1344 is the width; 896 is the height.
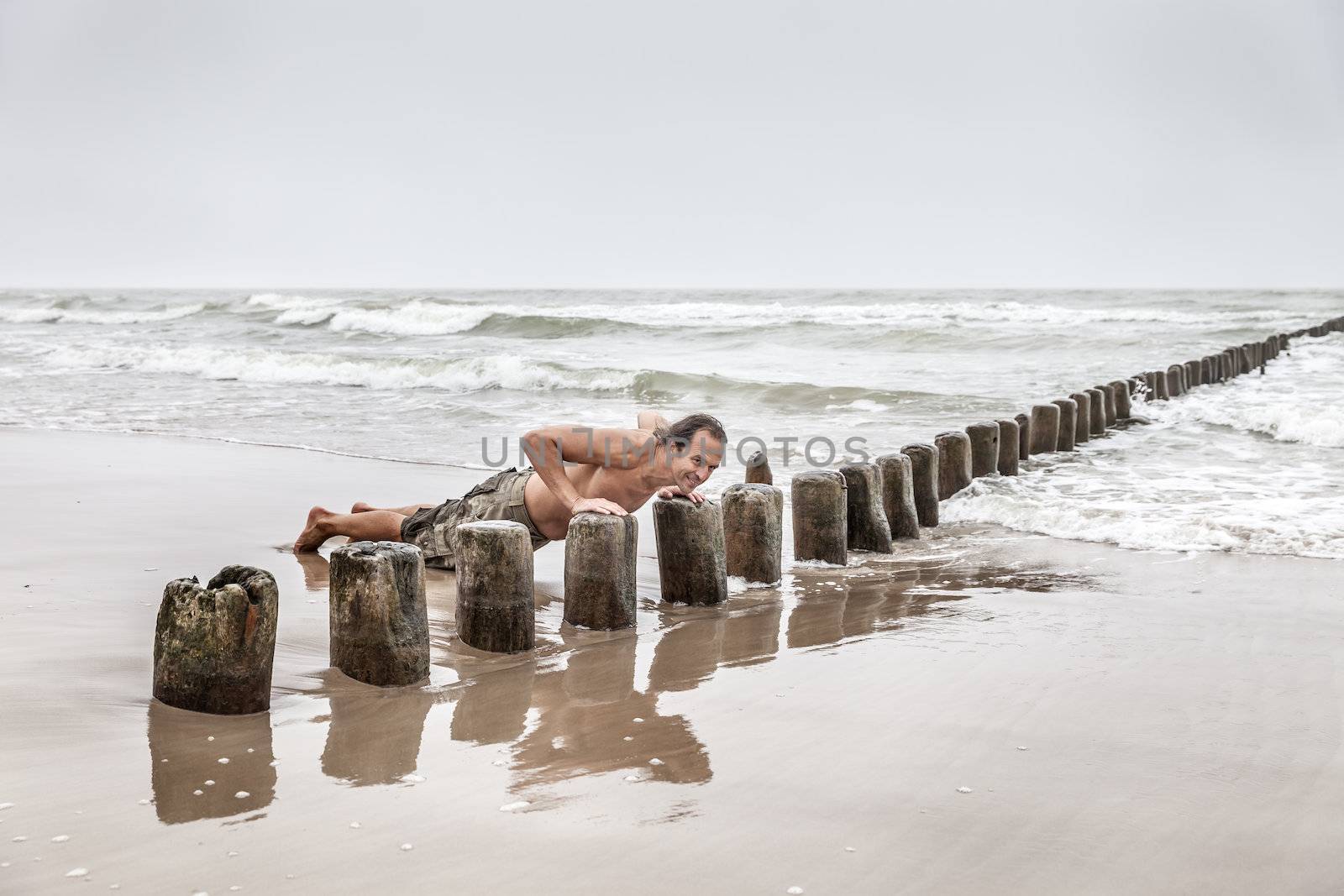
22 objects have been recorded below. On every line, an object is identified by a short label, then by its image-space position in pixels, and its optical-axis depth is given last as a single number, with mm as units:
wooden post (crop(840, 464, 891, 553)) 6906
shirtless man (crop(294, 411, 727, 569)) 5281
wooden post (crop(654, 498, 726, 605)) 5510
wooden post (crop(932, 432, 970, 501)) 8648
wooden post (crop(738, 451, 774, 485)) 7516
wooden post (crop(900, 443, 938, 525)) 7801
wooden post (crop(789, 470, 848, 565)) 6445
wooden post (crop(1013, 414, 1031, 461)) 10375
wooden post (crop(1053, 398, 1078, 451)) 11328
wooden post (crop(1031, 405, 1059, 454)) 10930
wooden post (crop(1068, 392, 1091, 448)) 11953
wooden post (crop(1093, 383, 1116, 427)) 13342
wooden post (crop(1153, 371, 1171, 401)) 15570
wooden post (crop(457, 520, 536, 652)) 4570
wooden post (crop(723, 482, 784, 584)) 5973
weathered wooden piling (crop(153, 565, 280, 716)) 3652
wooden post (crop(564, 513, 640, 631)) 4953
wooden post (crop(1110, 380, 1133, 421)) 13805
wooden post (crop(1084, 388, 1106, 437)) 12516
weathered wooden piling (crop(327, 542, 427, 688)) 4062
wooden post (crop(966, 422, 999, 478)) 9203
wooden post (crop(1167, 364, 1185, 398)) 15984
